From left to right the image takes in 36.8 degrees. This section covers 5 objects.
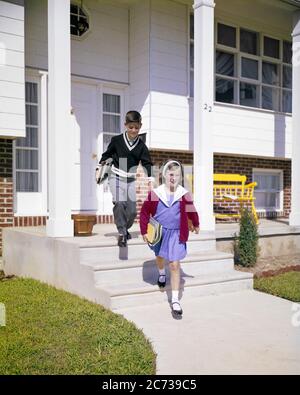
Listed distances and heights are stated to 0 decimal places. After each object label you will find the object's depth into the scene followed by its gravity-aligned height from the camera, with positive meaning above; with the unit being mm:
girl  4879 -219
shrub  7238 -787
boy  5496 +235
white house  6668 +1820
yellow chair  8712 +73
